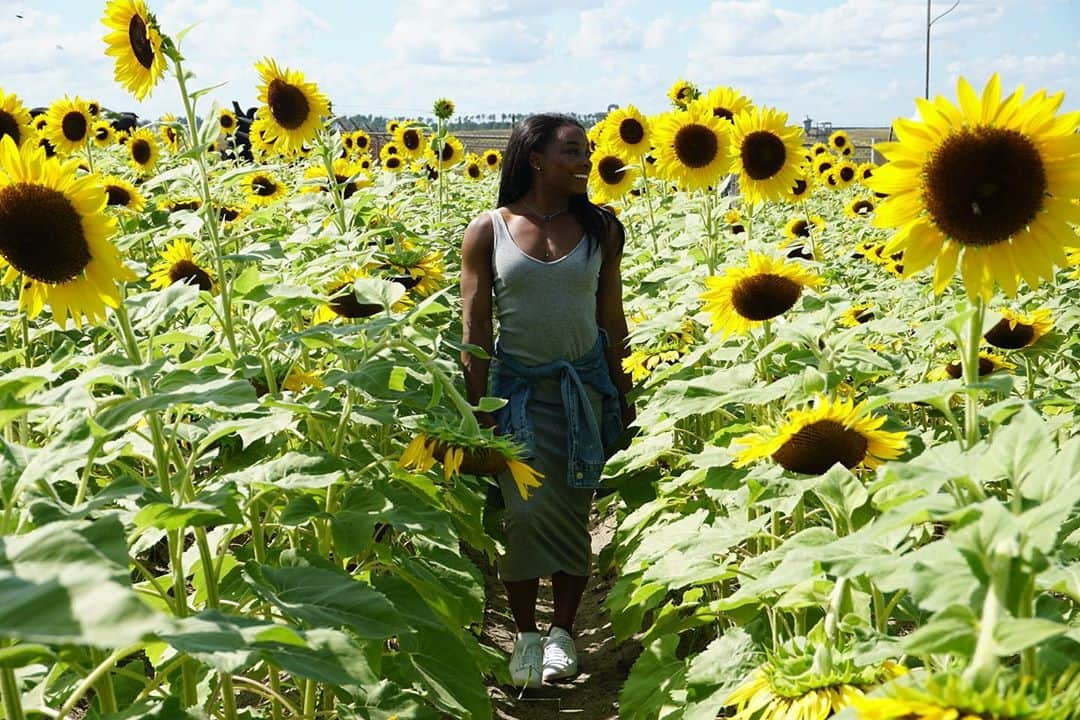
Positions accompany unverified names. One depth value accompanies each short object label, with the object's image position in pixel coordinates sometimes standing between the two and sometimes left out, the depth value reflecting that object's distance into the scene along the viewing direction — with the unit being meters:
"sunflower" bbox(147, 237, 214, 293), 3.64
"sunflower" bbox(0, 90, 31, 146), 4.43
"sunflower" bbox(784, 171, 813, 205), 4.64
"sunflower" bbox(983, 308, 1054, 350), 2.84
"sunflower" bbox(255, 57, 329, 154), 4.12
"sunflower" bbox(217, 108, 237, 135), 10.39
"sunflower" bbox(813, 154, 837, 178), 9.45
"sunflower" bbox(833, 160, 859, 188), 8.88
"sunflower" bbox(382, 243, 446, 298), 3.91
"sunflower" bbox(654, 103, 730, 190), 4.21
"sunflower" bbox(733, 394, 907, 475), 1.86
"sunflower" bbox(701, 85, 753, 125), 4.60
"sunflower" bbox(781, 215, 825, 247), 6.28
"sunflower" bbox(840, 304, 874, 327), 4.09
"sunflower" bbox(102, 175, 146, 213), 5.51
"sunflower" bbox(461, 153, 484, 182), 11.42
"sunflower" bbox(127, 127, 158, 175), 7.54
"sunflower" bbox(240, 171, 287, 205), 5.98
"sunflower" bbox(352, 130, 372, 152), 10.28
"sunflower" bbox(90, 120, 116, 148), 7.92
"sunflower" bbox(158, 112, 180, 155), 9.72
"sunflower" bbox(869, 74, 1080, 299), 1.56
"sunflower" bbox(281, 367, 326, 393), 2.73
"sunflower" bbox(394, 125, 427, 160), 8.97
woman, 3.71
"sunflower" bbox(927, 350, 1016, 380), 3.02
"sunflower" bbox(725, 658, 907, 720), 1.25
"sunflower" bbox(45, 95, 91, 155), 6.32
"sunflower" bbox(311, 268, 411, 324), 2.90
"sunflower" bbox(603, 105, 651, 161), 5.53
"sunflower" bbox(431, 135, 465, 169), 9.66
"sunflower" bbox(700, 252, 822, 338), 2.53
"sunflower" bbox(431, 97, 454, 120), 8.16
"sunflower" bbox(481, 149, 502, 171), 12.26
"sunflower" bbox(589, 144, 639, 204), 5.86
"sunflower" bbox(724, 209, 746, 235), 6.78
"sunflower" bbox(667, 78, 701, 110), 5.43
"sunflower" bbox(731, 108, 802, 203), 3.82
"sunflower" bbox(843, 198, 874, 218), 8.39
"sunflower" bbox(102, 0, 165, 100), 2.75
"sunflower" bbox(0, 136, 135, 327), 1.87
